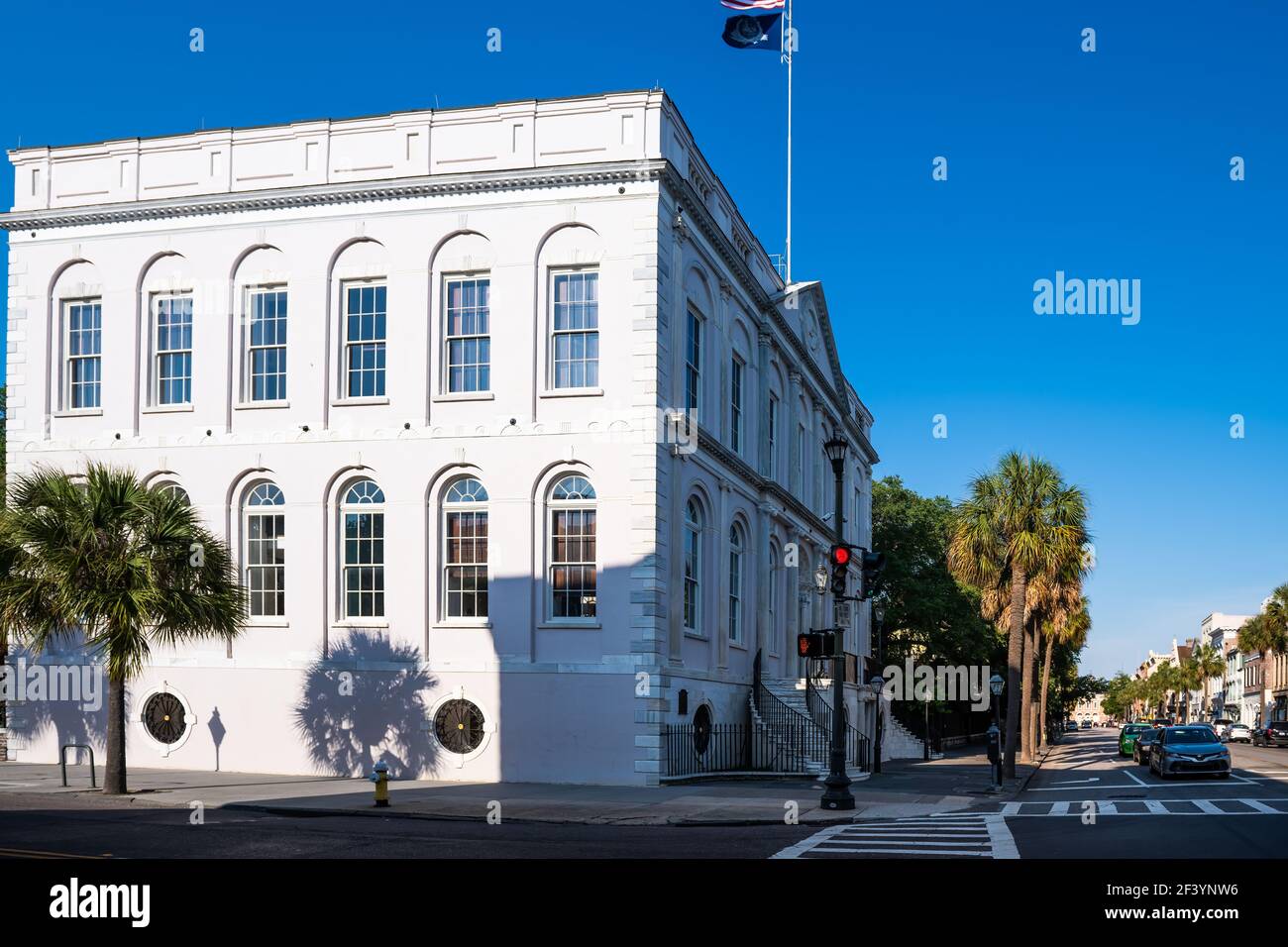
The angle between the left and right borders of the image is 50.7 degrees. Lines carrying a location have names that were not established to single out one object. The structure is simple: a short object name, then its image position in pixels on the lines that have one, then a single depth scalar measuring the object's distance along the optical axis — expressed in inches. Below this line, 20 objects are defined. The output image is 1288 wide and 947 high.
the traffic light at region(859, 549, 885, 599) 928.9
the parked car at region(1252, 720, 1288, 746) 3120.1
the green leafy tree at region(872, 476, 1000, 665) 2477.9
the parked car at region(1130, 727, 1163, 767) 1793.8
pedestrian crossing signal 901.8
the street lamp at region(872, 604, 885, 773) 1502.2
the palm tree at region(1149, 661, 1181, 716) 7180.1
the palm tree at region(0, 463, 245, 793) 887.1
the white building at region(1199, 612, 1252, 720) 6122.1
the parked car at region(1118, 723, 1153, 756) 2181.3
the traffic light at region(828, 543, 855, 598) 900.0
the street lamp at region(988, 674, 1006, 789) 1224.8
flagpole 1473.9
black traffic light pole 874.8
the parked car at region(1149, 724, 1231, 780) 1298.0
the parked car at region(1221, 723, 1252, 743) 3270.2
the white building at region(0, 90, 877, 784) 1101.7
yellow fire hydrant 847.1
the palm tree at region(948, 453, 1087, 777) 1624.0
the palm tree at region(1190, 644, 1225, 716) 6343.5
